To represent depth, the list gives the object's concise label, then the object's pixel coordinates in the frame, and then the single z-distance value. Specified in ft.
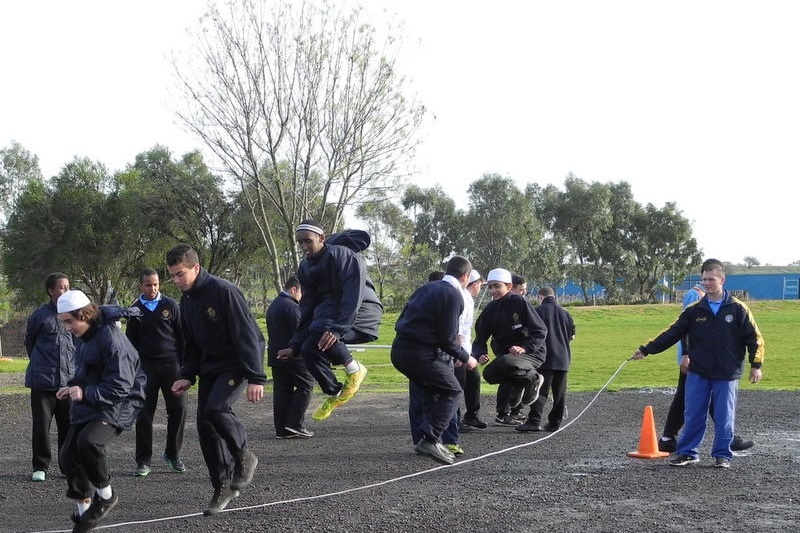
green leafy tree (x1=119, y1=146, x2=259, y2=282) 156.56
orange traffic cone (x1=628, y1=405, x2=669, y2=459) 30.55
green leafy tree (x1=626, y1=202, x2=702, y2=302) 245.86
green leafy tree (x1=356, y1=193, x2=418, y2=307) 217.77
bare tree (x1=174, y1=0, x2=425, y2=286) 62.08
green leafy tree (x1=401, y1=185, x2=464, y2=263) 247.50
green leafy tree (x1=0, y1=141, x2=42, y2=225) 241.14
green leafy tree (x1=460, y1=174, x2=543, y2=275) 232.94
